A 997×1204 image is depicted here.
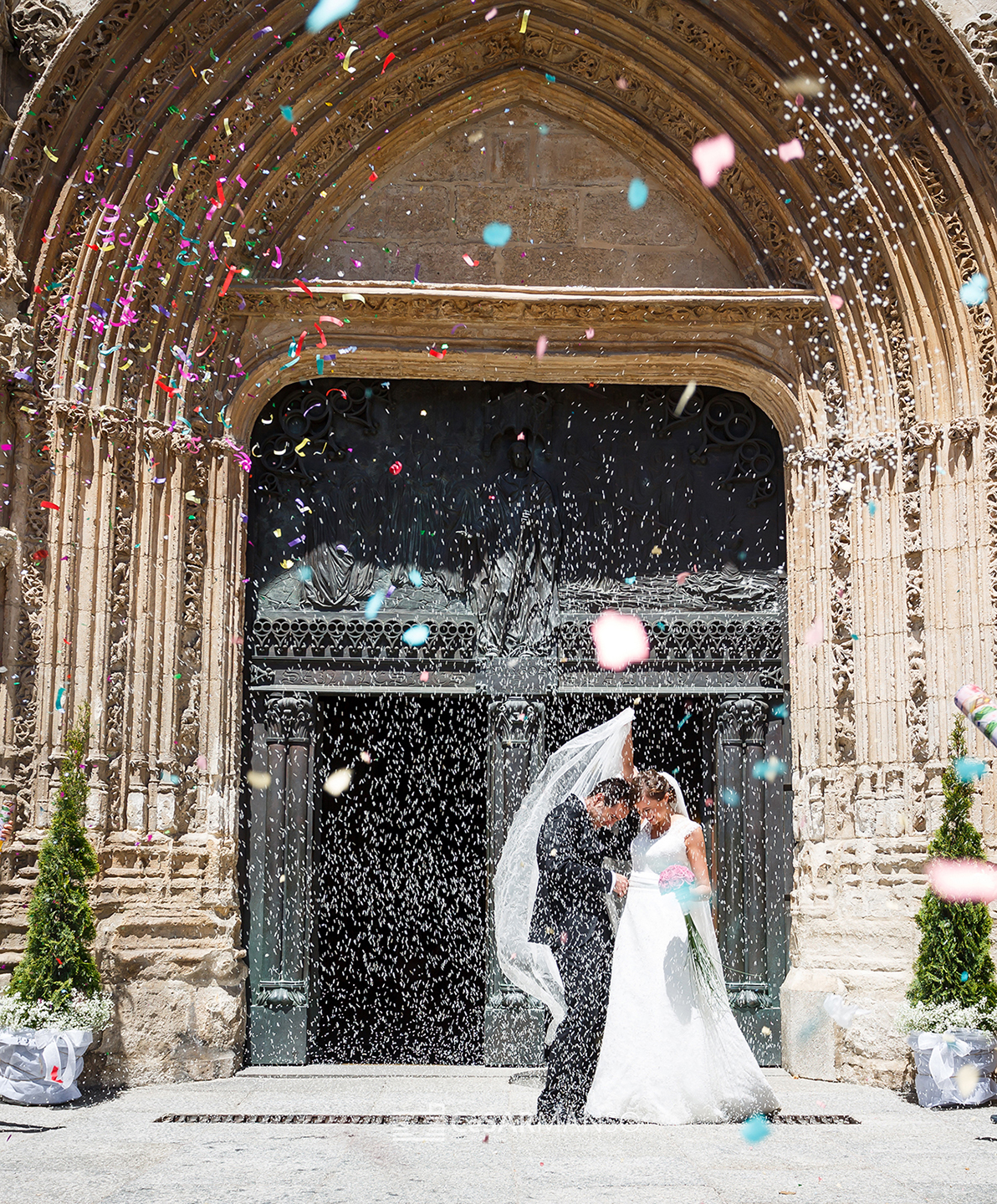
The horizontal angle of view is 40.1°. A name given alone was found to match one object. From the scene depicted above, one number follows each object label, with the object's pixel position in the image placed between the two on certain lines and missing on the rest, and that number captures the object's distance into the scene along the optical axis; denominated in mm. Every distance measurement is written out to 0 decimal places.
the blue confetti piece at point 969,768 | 7926
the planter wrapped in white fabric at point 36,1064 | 7125
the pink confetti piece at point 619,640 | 9562
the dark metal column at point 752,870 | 9156
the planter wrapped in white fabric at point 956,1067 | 7348
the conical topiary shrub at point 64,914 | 7297
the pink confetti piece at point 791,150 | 9156
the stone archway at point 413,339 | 8406
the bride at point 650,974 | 6707
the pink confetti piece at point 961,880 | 7637
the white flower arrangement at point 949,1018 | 7434
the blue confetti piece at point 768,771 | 9461
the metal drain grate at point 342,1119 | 6746
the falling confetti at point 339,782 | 11578
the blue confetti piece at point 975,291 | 8758
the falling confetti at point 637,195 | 9773
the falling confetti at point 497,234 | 9642
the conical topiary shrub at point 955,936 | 7531
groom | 6938
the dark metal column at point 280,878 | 8984
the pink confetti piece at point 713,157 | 9461
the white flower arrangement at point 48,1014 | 7191
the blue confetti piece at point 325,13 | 9023
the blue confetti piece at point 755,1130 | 6207
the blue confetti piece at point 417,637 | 9531
